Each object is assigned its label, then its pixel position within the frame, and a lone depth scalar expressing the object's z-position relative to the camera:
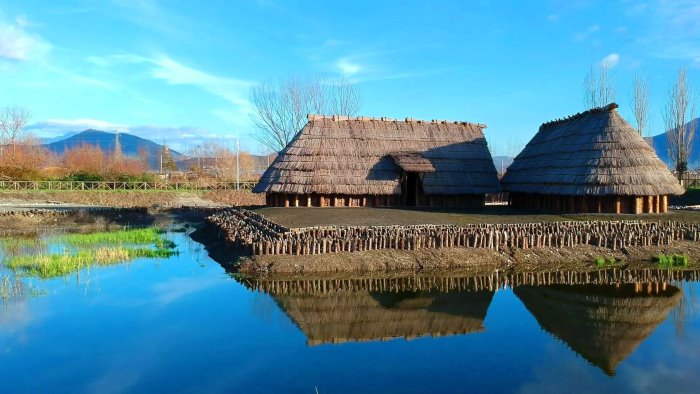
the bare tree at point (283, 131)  46.84
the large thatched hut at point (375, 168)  25.70
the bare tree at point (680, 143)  41.31
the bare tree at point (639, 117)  43.47
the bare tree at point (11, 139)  62.41
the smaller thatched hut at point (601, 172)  21.48
